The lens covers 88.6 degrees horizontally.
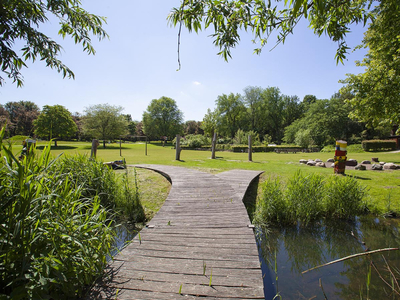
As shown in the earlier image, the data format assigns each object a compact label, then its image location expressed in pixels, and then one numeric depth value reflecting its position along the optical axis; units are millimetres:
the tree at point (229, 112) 49094
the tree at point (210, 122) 49075
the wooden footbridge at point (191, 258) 2010
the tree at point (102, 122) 39531
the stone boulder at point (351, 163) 11594
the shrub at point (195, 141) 34562
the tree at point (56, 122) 34531
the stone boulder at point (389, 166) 10494
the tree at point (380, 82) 7281
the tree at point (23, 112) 42750
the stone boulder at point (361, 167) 9983
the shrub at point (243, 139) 32431
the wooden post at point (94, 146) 8920
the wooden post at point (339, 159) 8344
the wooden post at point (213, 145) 15477
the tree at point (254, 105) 50844
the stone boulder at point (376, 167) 10276
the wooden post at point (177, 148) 14371
